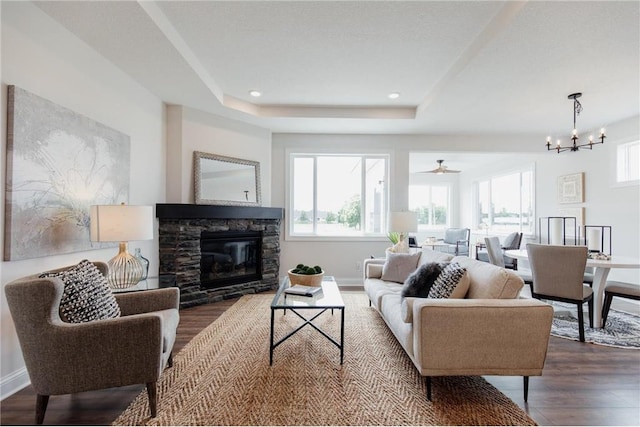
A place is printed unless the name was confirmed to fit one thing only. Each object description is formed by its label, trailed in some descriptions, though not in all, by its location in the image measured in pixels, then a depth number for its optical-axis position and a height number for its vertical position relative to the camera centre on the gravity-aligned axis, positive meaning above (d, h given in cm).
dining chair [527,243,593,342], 288 -58
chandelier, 352 +131
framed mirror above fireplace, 414 +45
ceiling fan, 715 +101
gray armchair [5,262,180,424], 157 -72
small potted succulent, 285 -59
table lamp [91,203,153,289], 232 -15
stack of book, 265 -68
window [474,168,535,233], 669 +27
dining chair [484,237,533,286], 406 -50
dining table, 310 -70
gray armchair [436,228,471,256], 776 -70
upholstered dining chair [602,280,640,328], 304 -78
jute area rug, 174 -115
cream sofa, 186 -74
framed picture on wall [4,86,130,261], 198 +26
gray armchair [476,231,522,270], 616 -61
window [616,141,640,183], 439 +77
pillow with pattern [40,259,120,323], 172 -50
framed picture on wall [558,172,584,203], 518 +46
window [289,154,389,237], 530 +31
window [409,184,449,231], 960 +32
